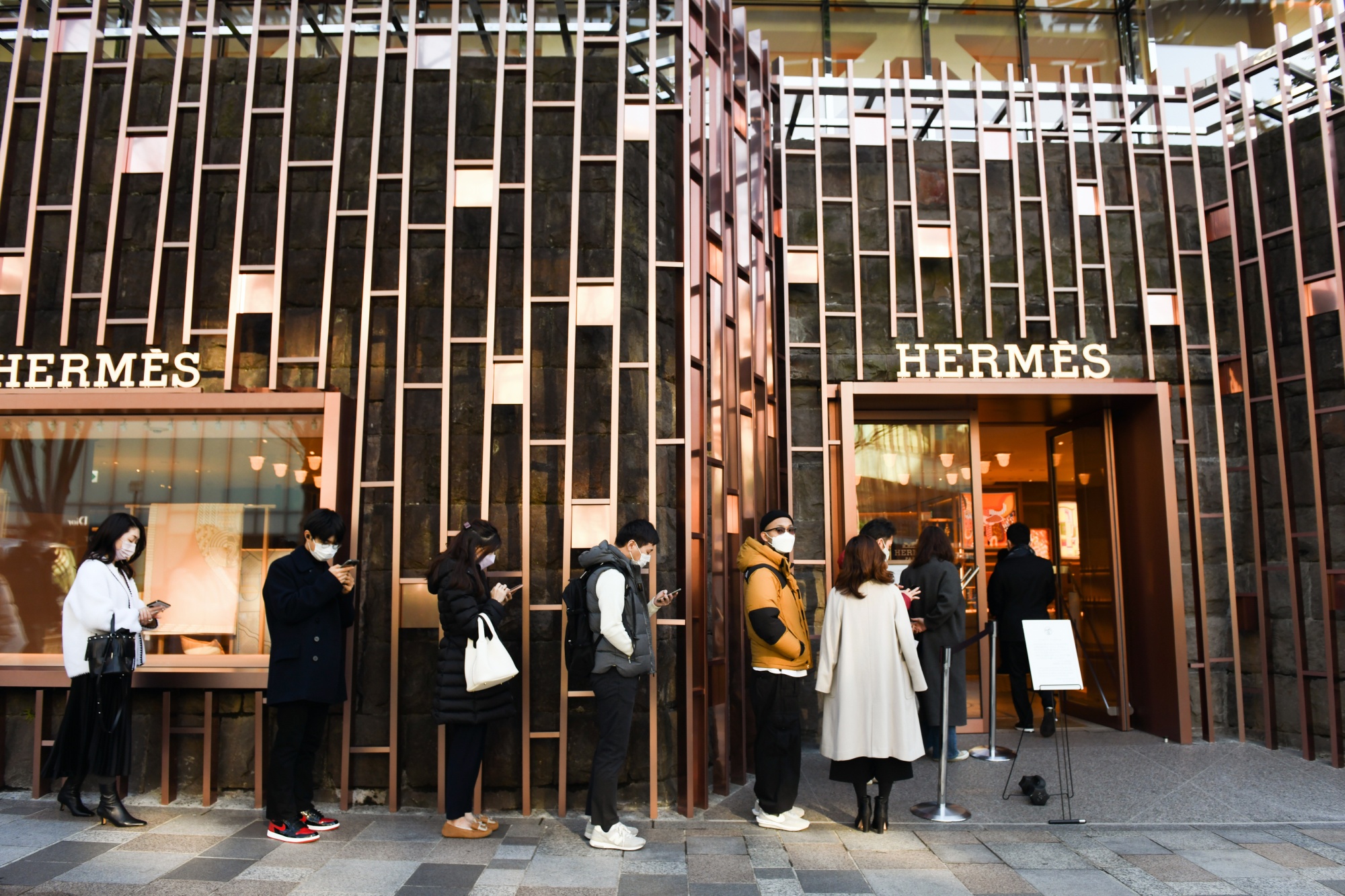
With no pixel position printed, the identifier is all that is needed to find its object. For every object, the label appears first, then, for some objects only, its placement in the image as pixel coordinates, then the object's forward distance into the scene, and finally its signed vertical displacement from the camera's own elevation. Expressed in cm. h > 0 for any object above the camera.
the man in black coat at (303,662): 525 -63
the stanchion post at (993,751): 702 -155
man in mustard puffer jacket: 545 -81
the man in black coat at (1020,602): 761 -50
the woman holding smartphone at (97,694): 540 -81
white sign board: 570 -69
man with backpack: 511 -58
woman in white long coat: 532 -78
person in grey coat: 659 -51
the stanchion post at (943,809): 563 -159
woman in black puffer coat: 517 -70
